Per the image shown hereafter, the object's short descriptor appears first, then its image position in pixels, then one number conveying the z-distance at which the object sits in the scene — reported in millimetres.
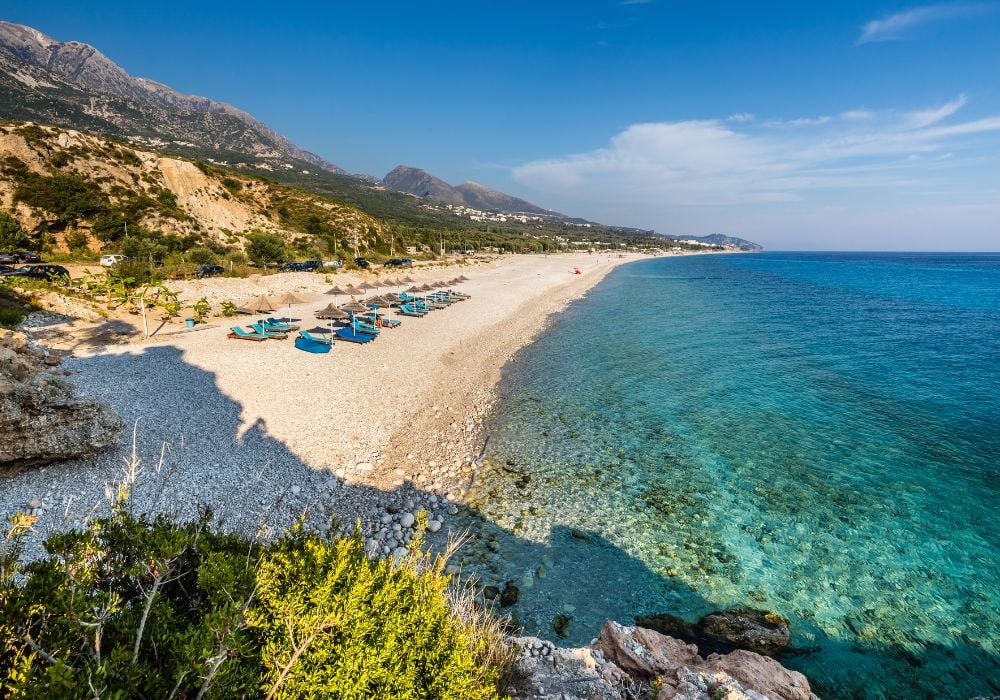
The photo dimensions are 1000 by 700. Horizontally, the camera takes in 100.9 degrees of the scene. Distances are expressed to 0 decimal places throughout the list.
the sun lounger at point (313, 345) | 22969
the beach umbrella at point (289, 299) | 27070
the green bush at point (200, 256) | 44844
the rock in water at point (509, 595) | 8602
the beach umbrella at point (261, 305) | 27453
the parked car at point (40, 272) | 29147
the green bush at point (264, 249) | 48969
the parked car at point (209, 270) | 40562
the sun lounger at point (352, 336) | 26000
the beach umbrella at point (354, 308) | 29147
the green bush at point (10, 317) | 20219
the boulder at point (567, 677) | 5285
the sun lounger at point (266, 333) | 24716
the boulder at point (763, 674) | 5656
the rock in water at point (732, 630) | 8031
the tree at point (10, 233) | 34909
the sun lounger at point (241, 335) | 23875
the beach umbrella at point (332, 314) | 26089
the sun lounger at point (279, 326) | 25681
